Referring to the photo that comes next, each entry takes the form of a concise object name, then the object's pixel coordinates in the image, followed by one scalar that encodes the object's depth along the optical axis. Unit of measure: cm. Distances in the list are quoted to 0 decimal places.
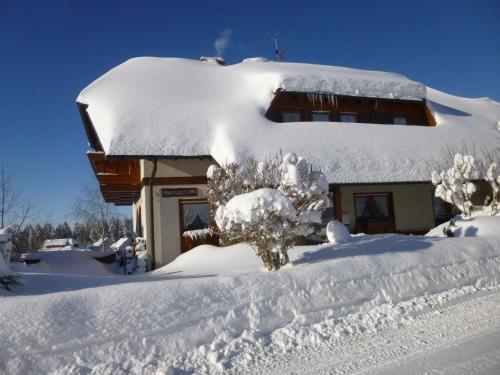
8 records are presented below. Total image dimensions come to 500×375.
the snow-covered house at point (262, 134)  1115
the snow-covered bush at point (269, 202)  621
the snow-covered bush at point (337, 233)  895
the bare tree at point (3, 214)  2012
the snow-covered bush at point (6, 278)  539
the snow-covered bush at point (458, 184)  1045
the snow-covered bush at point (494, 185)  1085
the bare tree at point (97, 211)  3481
